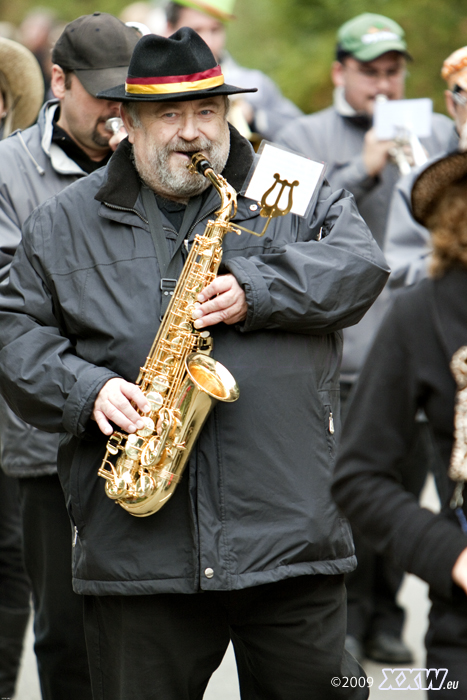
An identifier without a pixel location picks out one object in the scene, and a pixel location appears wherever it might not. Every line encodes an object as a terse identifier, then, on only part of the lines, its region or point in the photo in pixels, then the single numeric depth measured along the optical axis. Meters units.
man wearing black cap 7.80
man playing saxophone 6.18
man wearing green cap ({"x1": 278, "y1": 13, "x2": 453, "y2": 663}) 10.31
